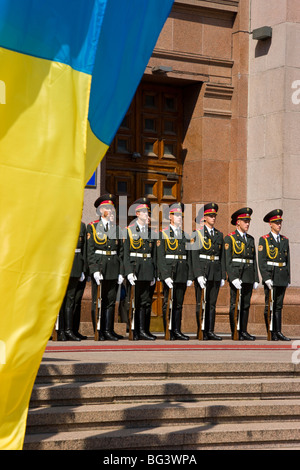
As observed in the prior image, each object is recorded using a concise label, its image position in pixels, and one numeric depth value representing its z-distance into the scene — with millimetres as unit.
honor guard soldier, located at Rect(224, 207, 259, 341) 13734
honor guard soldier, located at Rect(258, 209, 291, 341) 13898
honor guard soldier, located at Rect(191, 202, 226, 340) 13500
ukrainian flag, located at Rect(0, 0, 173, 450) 3959
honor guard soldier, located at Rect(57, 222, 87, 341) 12609
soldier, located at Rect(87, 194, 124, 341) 12773
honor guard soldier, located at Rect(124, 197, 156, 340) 12977
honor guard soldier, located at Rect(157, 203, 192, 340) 13227
